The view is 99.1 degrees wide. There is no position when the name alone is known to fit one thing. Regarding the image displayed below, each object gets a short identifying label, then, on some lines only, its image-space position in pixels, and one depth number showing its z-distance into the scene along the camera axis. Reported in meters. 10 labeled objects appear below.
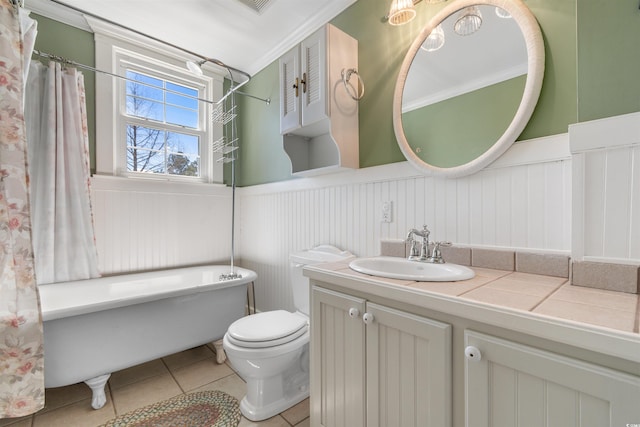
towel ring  1.68
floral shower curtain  1.29
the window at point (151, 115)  2.25
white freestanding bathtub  1.43
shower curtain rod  1.93
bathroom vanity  0.57
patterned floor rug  1.40
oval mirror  1.12
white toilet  1.37
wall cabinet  1.63
